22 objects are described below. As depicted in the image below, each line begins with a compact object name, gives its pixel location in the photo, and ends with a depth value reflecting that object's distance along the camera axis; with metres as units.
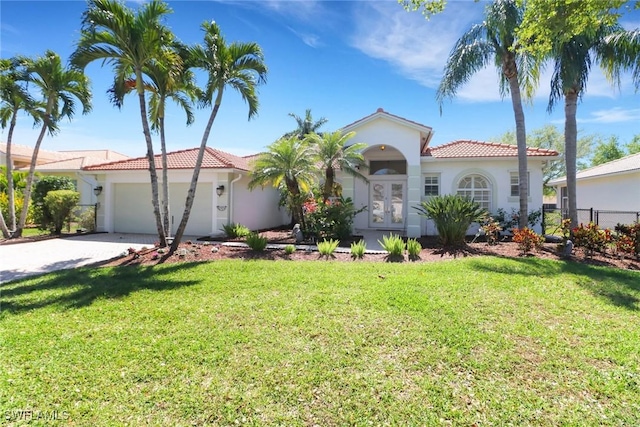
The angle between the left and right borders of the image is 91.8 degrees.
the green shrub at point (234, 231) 14.72
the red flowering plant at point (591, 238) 10.55
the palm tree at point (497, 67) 12.92
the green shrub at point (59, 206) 15.80
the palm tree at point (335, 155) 14.60
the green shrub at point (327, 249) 10.71
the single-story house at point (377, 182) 15.42
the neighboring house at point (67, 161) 23.48
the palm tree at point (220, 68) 10.40
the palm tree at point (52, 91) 14.09
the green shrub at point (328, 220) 13.47
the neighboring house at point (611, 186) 19.02
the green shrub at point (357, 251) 10.49
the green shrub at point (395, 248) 10.32
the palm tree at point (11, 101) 13.94
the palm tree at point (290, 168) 14.23
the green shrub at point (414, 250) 10.43
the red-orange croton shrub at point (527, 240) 10.93
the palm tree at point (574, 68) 12.00
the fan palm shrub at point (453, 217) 11.73
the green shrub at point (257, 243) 11.34
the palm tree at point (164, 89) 10.58
